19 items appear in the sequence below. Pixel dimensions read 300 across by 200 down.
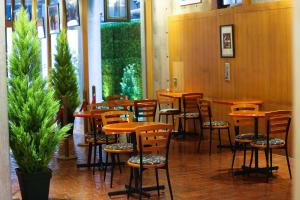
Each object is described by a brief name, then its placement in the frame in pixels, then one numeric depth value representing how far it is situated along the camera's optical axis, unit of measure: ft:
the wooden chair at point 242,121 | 25.41
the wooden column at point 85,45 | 42.26
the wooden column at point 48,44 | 49.96
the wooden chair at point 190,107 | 35.08
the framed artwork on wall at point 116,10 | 39.09
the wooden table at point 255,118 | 24.95
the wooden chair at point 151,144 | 20.12
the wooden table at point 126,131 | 21.44
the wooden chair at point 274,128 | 23.30
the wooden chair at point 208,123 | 30.48
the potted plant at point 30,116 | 19.04
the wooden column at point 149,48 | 42.63
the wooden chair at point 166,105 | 37.32
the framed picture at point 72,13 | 42.45
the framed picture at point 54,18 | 46.73
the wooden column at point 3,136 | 13.15
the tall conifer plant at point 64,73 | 40.65
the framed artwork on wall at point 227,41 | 34.14
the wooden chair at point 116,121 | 23.17
